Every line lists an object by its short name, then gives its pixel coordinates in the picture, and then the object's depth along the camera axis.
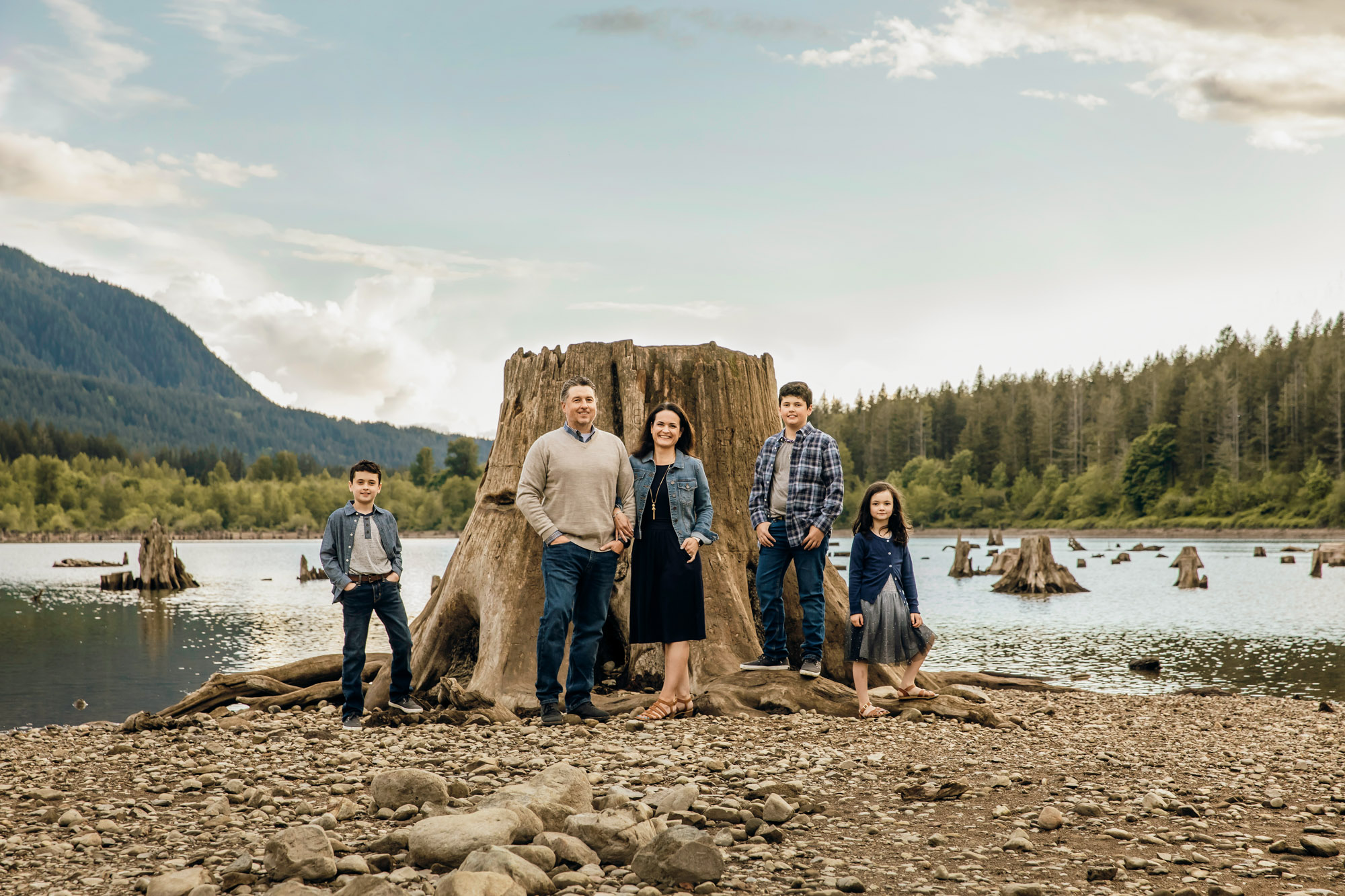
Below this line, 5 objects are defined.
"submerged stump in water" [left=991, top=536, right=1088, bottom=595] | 36.38
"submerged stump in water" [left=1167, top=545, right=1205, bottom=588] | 37.69
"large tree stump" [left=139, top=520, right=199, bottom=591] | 44.78
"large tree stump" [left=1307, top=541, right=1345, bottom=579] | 50.62
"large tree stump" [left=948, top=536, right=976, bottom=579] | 48.81
